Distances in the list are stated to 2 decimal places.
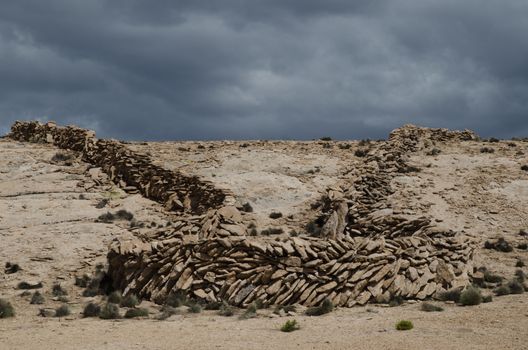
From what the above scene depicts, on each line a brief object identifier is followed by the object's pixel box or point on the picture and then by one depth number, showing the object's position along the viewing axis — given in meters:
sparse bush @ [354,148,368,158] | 39.81
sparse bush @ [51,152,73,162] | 37.44
